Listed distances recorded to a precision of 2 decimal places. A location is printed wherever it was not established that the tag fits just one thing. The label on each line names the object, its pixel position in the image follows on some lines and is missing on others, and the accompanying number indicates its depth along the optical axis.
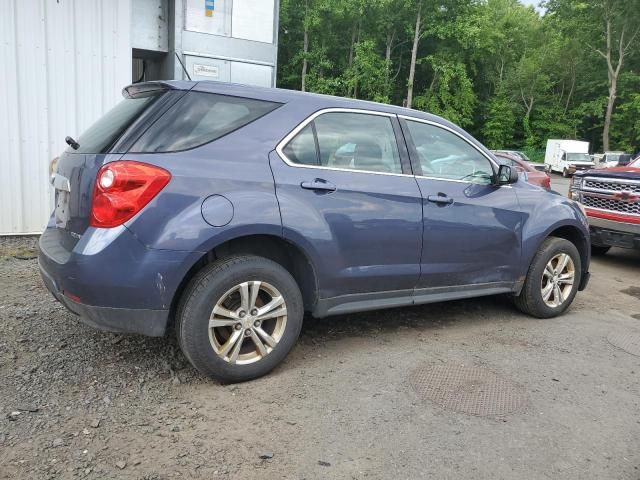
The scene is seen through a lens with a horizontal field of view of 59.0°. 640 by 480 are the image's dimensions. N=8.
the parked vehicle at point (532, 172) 13.17
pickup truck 7.35
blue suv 3.10
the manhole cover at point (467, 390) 3.31
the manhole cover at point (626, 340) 4.45
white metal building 6.62
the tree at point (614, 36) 41.50
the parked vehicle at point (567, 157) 39.09
